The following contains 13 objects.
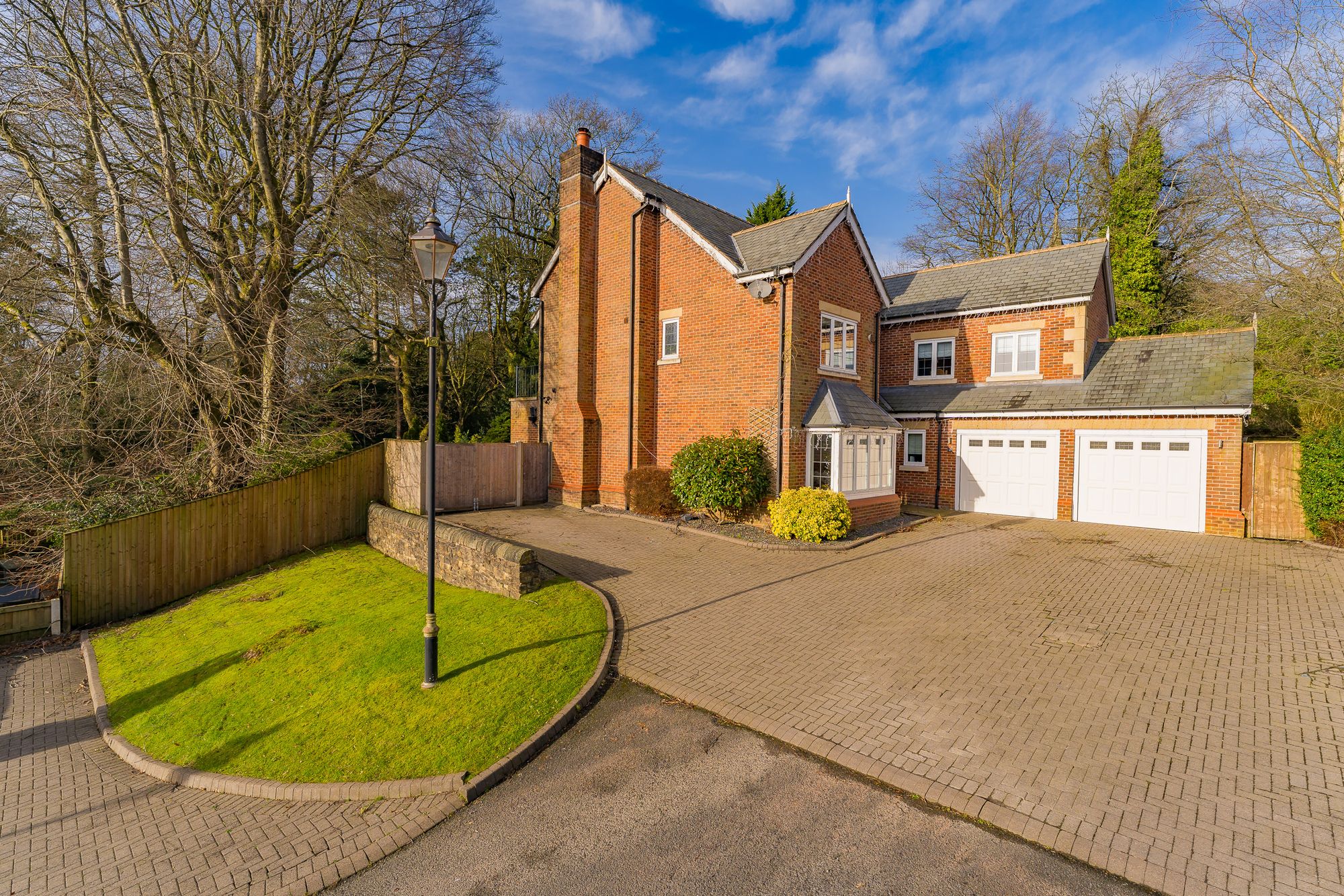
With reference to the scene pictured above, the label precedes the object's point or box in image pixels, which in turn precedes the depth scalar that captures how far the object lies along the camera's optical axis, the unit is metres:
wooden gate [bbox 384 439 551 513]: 14.38
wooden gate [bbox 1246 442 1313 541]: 13.06
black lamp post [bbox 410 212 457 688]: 6.00
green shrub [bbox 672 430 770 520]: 13.63
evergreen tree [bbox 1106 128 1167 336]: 24.03
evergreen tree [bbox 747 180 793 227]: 29.20
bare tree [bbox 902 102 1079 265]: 29.03
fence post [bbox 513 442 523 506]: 17.56
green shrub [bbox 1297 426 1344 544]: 12.20
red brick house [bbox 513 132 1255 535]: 13.95
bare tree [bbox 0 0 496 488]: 10.23
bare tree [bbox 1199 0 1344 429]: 14.36
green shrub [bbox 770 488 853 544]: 12.27
